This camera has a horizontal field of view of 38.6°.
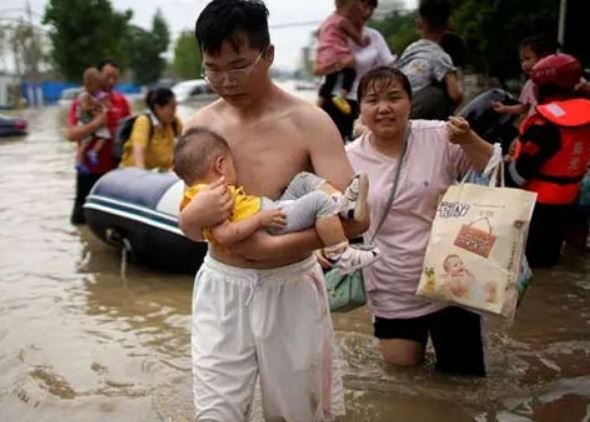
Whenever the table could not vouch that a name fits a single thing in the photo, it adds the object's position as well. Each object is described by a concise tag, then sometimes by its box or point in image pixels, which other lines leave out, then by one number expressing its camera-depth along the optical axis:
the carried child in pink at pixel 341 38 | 6.06
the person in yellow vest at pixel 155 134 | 7.62
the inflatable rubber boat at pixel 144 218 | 6.78
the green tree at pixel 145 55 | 76.94
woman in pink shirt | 3.92
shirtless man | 2.89
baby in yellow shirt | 2.69
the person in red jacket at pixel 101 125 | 8.48
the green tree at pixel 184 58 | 86.99
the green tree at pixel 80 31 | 51.12
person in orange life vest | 5.54
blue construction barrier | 52.50
